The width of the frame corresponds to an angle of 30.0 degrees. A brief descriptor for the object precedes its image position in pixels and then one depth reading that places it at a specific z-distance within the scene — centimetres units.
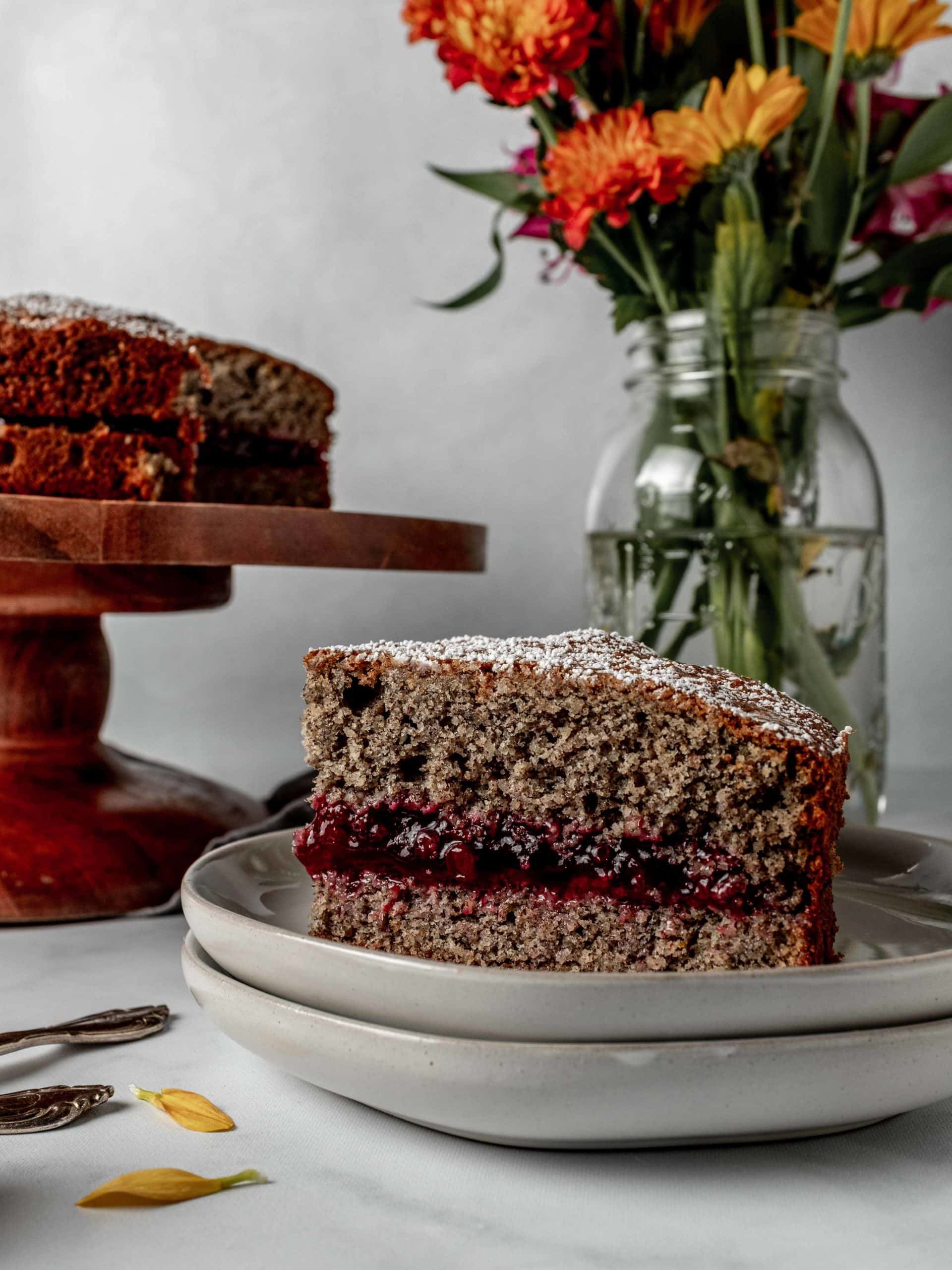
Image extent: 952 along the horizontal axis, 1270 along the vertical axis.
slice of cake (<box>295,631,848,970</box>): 35
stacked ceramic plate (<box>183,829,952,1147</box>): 29
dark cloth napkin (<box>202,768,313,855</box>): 50
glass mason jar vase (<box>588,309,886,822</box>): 55
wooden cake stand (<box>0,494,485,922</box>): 47
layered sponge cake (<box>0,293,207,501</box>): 55
